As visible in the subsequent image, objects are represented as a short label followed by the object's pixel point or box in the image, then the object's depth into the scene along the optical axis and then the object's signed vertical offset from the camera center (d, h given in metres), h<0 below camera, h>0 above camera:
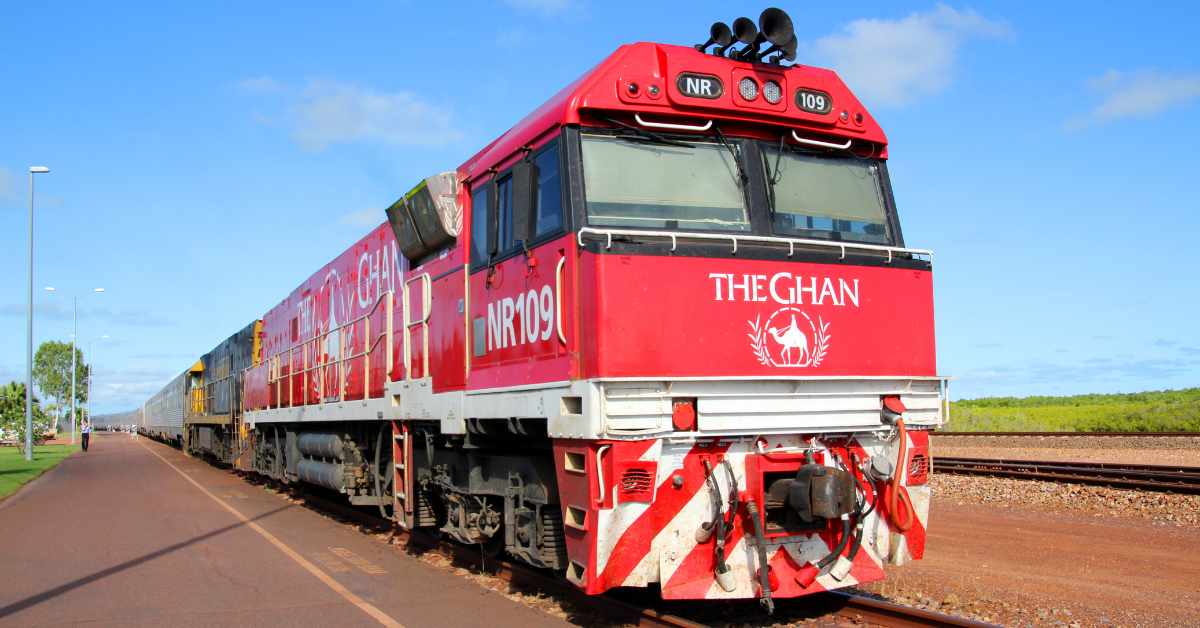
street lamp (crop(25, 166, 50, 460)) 31.57 +1.42
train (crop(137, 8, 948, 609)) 5.69 +0.38
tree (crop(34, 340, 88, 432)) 95.12 +3.46
